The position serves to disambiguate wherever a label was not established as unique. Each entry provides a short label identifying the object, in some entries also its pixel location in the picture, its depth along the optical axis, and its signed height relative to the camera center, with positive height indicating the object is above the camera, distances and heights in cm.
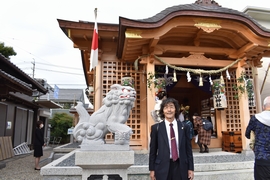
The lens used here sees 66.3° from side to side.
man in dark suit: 241 -35
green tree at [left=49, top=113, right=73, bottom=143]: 2331 -57
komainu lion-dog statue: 301 +2
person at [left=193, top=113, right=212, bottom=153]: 704 -48
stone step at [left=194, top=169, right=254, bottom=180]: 421 -115
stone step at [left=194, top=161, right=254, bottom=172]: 436 -100
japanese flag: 642 +216
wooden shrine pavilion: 615 +228
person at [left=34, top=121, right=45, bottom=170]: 770 -78
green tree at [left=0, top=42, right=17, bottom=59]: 1430 +489
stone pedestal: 280 -55
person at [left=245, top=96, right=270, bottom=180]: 273 -32
